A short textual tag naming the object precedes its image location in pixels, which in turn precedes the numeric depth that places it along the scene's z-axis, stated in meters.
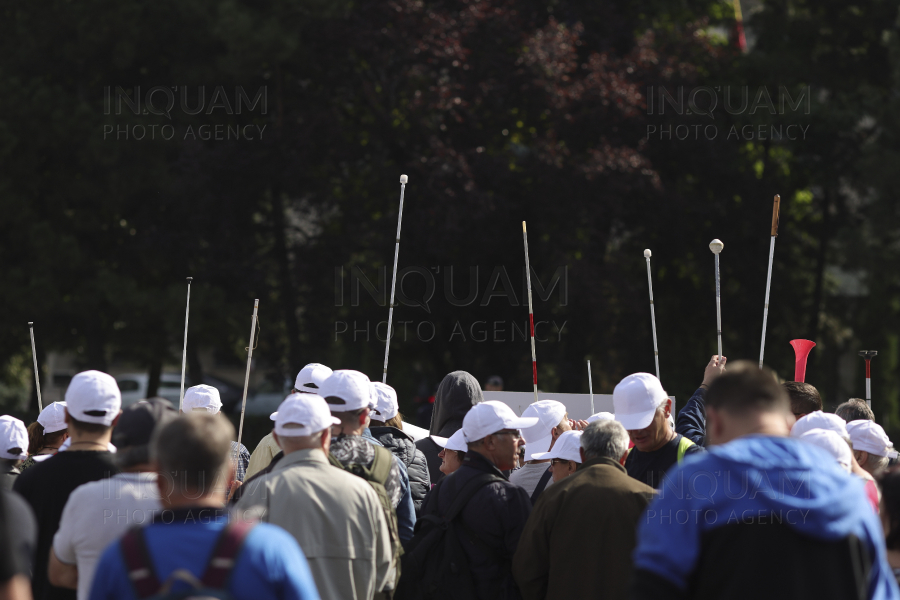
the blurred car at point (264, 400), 43.03
